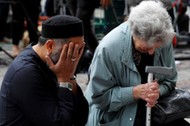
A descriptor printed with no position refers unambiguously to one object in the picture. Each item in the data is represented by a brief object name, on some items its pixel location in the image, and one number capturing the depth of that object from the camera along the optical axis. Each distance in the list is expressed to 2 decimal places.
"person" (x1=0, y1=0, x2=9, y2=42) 14.37
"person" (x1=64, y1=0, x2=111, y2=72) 9.81
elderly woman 5.11
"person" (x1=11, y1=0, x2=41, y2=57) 12.56
